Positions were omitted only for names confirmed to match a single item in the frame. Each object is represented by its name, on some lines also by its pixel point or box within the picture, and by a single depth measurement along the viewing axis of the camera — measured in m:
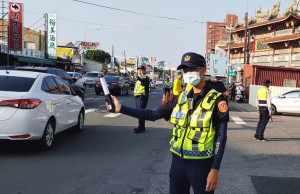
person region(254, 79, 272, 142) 9.35
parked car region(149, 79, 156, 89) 50.89
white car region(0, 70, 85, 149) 6.18
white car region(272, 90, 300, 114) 17.84
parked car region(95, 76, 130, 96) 26.97
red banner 30.48
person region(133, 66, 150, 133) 9.78
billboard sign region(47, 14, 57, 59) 41.69
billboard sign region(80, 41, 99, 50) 93.25
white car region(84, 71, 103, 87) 38.84
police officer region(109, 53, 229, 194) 2.78
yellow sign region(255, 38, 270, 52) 49.08
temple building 29.45
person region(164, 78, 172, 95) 18.92
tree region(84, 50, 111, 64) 117.69
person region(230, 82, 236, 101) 30.58
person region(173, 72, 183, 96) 10.23
